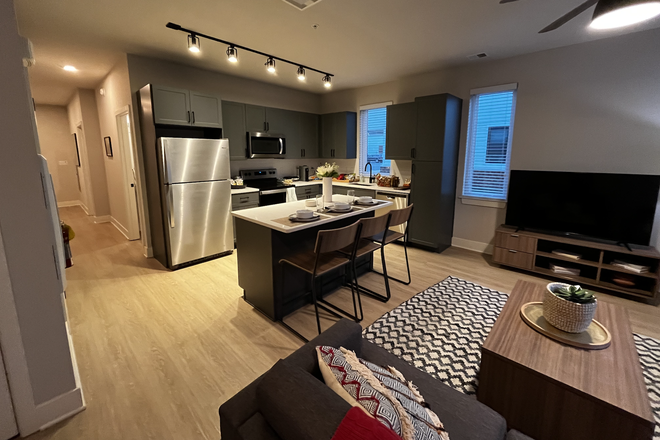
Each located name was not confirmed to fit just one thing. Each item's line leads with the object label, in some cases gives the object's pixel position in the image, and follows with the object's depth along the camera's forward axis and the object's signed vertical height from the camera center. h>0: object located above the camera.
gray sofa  0.78 -0.74
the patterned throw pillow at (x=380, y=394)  0.83 -0.71
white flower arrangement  2.94 -0.08
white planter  1.60 -0.82
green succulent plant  1.61 -0.72
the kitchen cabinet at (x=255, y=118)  4.82 +0.75
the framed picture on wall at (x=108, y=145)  5.22 +0.34
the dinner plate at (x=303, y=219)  2.49 -0.45
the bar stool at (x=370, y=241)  2.61 -0.77
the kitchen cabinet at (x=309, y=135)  5.79 +0.58
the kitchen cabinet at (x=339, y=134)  5.66 +0.58
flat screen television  3.03 -0.44
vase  3.01 -0.25
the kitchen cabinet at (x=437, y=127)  4.06 +0.53
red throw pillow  0.68 -0.61
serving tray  1.59 -0.94
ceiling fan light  1.30 +0.70
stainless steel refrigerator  3.57 -0.42
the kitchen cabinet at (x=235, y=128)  4.54 +0.56
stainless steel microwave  4.91 +0.32
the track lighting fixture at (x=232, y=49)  2.92 +1.34
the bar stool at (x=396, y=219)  2.94 -0.56
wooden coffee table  1.29 -1.01
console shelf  2.98 -1.05
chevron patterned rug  2.04 -1.40
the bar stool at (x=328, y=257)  2.23 -0.80
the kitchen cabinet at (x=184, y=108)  3.55 +0.71
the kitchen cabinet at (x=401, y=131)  4.49 +0.52
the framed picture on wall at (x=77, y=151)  7.02 +0.30
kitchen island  2.53 -0.80
